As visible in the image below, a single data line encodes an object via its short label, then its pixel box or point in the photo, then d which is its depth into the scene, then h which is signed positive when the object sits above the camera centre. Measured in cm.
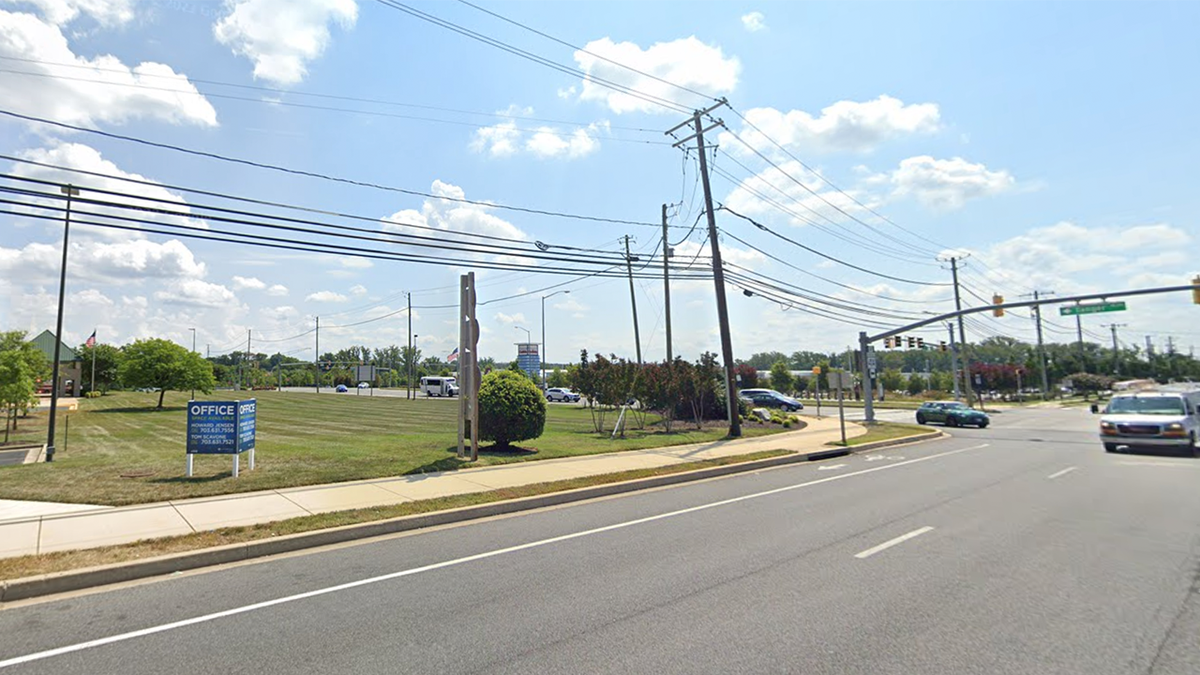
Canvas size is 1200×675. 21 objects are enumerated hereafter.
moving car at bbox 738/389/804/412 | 4184 -95
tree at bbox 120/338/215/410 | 3809 +243
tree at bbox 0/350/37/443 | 2030 +106
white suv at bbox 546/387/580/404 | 5906 -27
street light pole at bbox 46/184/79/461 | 1612 +208
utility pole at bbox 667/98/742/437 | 2136 +300
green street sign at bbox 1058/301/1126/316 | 2724 +327
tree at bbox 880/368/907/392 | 8656 +35
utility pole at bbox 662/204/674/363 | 3326 +580
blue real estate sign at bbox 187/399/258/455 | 1158 -49
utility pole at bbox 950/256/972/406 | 4728 +379
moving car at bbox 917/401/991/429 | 3114 -180
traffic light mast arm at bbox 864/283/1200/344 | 2440 +340
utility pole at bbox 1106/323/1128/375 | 8781 +295
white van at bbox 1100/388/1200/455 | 1653 -129
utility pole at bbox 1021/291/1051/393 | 6406 +308
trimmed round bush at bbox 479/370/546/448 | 1598 -42
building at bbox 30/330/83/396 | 6159 +387
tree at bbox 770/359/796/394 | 7500 +123
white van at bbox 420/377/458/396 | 6875 +119
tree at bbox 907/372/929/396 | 8250 -31
